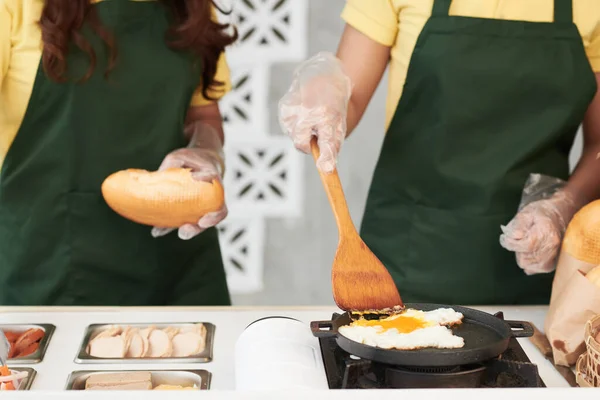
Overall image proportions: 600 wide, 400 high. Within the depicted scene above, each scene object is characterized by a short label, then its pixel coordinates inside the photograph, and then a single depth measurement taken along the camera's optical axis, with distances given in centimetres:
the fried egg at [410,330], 201
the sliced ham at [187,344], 229
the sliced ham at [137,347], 227
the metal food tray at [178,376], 219
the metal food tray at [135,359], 223
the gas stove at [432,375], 195
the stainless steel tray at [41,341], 223
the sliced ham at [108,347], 226
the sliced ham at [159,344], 228
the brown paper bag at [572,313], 221
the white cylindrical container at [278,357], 196
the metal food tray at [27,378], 214
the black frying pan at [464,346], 195
